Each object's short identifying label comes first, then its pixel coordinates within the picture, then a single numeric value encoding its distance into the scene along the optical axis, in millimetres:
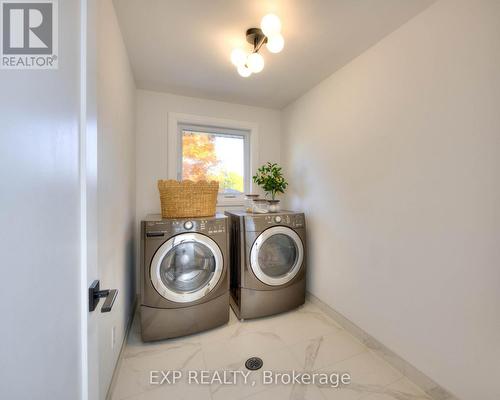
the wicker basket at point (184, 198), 1831
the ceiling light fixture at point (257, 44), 1200
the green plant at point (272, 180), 2434
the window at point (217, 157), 2576
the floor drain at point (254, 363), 1491
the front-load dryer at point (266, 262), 2004
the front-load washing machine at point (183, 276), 1659
